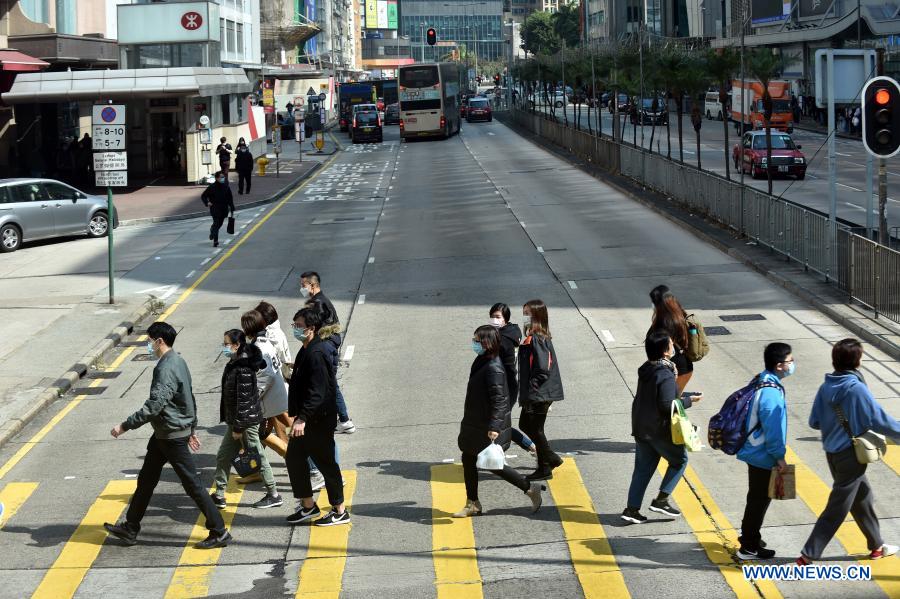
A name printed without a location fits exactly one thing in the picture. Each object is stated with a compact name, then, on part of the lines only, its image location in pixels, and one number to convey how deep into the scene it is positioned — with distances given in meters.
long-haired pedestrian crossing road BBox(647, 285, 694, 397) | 12.21
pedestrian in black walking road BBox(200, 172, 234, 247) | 31.00
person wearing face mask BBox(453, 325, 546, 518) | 10.70
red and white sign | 52.10
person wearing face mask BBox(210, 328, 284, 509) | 11.24
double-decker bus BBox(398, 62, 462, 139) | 75.94
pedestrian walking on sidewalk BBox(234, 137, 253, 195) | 43.25
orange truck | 66.00
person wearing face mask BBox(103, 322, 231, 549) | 10.54
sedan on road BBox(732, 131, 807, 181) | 45.16
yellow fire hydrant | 52.19
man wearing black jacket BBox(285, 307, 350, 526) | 10.71
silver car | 31.84
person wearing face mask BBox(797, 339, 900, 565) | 9.09
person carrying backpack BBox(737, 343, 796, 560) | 9.36
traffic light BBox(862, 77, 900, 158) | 18.02
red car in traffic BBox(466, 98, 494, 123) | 101.62
